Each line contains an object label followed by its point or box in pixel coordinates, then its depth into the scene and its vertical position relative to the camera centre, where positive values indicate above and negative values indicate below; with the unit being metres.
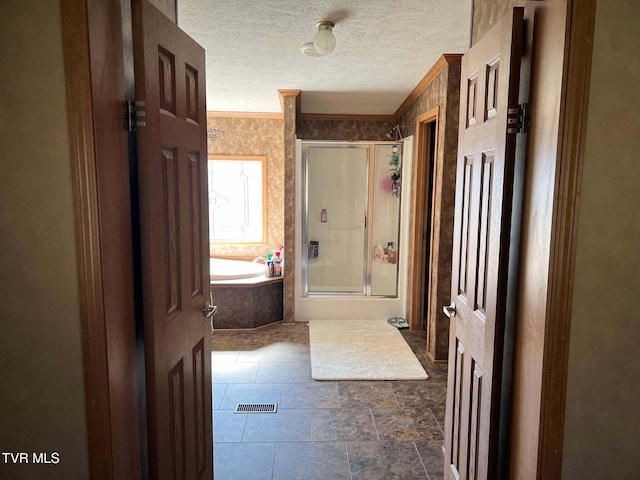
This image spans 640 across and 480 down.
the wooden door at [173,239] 1.32 -0.14
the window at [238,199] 5.94 +0.01
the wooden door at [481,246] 1.38 -0.17
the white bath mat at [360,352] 3.38 -1.34
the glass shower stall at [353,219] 4.77 -0.21
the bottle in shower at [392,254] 4.82 -0.60
